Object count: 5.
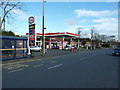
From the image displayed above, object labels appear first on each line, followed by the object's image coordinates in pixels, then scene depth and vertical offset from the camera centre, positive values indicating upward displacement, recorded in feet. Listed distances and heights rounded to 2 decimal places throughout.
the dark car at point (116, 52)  75.64 -5.09
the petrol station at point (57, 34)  153.17 +10.23
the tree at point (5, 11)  64.91 +16.15
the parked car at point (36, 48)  110.11 -4.16
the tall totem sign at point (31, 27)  73.97 +8.59
